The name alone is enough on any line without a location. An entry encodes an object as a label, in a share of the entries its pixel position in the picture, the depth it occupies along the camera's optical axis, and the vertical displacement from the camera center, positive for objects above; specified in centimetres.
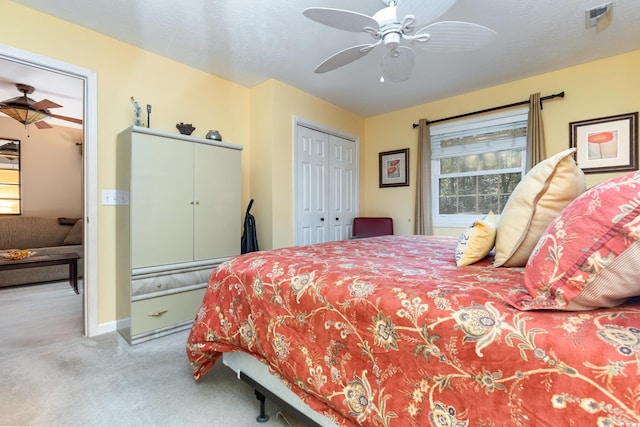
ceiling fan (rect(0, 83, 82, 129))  360 +143
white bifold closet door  371 +39
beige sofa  397 -37
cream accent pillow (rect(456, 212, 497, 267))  129 -14
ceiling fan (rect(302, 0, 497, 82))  161 +111
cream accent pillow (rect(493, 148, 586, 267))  104 +3
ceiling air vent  220 +152
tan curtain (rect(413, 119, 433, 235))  394 +35
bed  59 -31
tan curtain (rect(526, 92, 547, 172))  318 +85
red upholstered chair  424 -18
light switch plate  253 +15
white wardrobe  233 -10
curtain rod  313 +124
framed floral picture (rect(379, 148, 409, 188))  428 +68
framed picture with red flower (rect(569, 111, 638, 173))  281 +69
